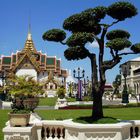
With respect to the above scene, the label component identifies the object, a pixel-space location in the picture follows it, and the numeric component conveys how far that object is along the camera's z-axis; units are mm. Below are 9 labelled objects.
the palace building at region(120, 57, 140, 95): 53148
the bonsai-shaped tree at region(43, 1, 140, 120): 6308
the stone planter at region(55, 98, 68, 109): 20898
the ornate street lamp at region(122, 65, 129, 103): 25846
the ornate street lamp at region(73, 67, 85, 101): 26769
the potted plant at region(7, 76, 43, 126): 5733
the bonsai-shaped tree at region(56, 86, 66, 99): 24909
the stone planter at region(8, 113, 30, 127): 5715
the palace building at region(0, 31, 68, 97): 48507
